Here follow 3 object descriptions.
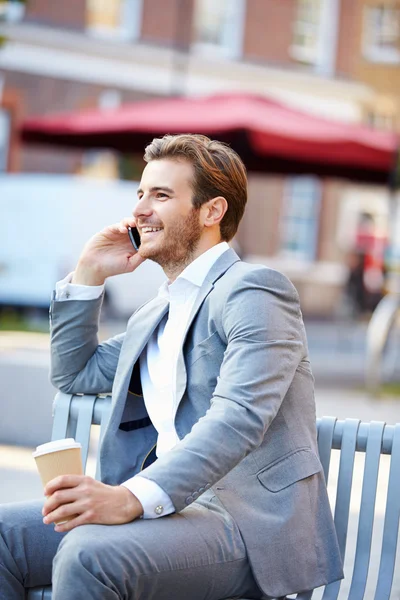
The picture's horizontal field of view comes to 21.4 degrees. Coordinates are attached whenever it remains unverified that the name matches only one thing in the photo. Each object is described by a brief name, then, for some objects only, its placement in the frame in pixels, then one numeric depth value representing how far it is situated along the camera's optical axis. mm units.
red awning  9297
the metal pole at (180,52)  21266
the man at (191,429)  2389
